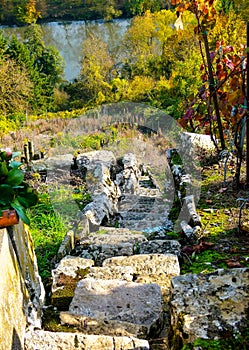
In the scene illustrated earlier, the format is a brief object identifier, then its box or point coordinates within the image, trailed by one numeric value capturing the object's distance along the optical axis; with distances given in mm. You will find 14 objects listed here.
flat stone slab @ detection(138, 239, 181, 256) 2977
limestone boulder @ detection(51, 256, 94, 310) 2334
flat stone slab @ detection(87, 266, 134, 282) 2475
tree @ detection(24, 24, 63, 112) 20953
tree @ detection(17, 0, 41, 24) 32219
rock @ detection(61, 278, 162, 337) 1906
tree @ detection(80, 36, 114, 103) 21016
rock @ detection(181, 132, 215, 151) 5008
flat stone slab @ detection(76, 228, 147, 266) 3156
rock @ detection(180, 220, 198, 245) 3147
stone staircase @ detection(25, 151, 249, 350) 1392
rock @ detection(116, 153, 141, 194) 7125
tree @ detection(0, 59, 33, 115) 17094
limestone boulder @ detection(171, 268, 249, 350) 1284
